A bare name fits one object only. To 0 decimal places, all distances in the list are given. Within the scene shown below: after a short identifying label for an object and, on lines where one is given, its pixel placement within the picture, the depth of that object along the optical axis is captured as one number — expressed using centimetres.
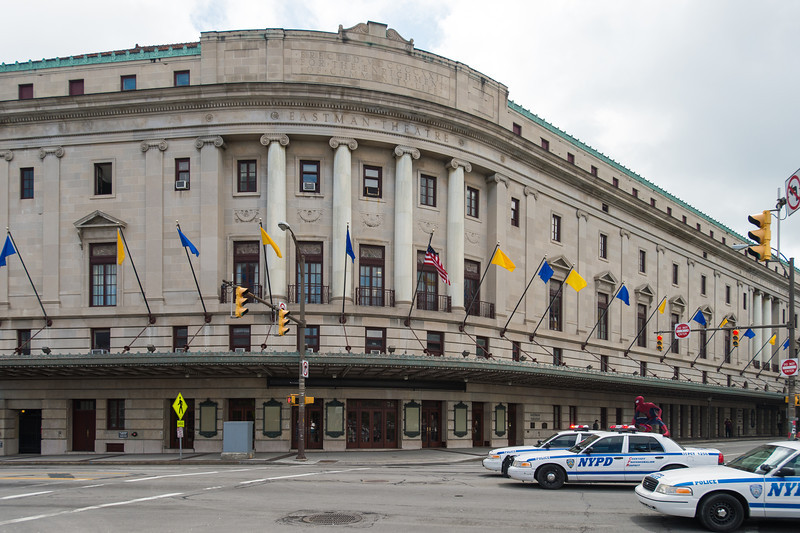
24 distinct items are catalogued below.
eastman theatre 3659
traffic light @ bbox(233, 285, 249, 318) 2651
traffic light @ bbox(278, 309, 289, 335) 2923
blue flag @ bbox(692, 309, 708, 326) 5453
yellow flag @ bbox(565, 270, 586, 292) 4069
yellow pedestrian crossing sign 3100
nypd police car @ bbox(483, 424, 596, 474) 2009
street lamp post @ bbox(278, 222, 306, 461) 3059
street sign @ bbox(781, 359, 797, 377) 2899
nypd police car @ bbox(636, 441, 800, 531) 1272
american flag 3481
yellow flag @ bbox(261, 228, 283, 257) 3438
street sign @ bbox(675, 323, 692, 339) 3957
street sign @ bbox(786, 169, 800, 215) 1641
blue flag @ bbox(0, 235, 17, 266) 3542
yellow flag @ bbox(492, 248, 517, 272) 3762
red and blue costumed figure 2470
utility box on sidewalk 3057
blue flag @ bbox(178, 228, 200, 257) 3416
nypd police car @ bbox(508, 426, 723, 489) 1873
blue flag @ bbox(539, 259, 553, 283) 3944
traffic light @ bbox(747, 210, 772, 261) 1773
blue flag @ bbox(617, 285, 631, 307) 4609
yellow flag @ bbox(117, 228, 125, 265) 3541
